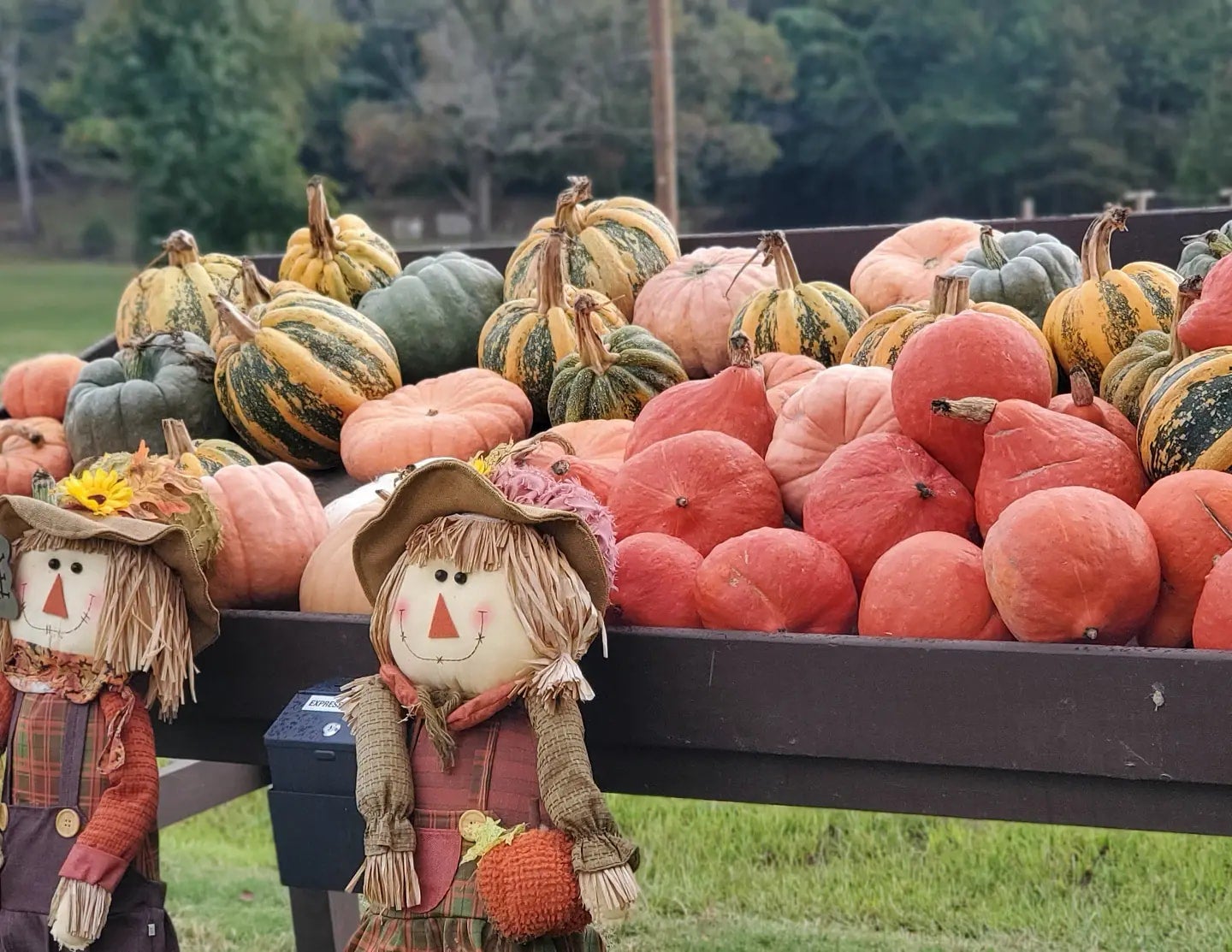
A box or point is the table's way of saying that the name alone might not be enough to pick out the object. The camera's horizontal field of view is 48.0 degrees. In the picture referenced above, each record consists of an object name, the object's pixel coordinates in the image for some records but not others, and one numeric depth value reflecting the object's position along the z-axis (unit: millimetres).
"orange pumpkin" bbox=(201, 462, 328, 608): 2330
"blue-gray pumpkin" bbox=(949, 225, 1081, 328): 2770
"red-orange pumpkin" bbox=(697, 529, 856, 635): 1851
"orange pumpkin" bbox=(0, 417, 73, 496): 3047
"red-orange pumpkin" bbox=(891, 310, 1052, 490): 1996
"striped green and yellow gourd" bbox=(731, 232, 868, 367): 2791
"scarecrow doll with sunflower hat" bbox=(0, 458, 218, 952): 1968
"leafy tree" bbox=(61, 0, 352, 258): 34500
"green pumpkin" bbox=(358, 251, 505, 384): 3240
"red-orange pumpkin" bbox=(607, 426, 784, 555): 2066
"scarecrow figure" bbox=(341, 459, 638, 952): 1686
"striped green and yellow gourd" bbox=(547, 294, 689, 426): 2715
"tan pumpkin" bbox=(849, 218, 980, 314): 3041
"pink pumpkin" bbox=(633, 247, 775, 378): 3023
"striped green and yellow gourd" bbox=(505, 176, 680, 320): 3270
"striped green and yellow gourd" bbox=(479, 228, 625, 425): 2930
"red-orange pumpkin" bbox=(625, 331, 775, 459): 2264
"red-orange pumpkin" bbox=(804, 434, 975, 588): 1958
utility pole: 9609
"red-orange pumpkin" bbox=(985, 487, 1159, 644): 1664
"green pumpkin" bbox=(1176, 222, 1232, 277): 2600
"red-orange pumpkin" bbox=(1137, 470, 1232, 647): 1712
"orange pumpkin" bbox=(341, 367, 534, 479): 2773
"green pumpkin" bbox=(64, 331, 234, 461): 3002
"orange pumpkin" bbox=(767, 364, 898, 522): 2180
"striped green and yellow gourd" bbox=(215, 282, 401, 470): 2949
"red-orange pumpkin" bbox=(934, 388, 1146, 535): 1875
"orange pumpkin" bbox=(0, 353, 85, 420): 3303
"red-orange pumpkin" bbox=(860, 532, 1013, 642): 1782
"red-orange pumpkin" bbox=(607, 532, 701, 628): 1931
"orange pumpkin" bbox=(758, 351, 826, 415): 2477
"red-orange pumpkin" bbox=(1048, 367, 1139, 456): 2012
